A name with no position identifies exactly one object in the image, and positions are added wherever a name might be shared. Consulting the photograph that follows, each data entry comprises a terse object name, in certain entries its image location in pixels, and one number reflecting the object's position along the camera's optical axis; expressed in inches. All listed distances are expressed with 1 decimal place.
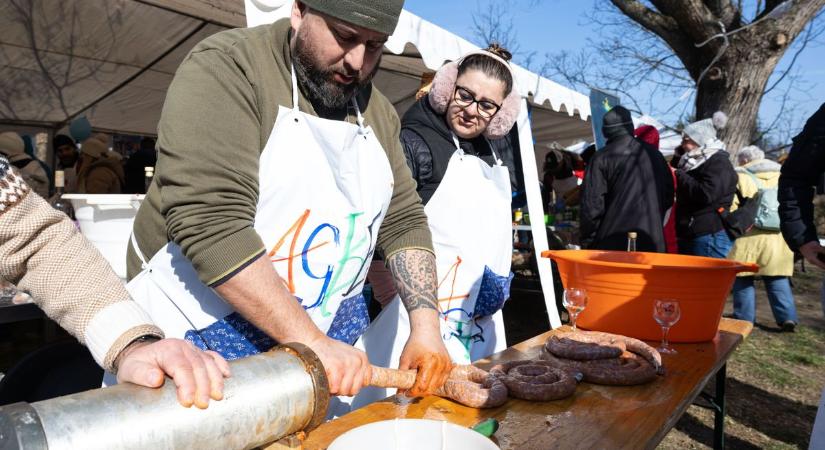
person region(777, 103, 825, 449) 118.6
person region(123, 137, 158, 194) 247.6
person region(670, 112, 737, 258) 216.4
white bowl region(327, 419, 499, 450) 43.7
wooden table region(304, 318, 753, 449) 54.6
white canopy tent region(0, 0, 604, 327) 175.0
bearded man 52.6
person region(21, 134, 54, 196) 206.3
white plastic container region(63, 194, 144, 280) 107.7
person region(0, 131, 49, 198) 185.8
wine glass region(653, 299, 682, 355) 87.4
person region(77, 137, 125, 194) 223.1
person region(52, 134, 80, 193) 263.4
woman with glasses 103.5
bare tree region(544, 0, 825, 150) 336.8
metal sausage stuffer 28.8
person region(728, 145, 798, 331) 236.1
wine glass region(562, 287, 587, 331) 93.8
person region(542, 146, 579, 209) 371.2
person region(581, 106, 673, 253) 171.5
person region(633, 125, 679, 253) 201.5
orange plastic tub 88.4
